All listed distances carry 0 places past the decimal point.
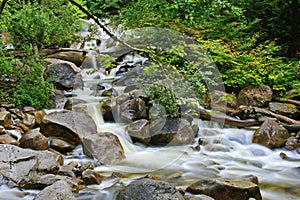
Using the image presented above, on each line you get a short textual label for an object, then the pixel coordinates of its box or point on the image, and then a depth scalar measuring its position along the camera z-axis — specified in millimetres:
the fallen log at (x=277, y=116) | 5633
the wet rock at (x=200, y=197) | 2833
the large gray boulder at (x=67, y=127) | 4570
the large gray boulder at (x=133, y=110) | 5258
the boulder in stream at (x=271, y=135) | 4914
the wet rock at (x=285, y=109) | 5988
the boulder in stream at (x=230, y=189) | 3004
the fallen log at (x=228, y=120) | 5621
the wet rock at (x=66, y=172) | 3620
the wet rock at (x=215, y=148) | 4992
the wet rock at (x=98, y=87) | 6762
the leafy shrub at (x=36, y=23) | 4812
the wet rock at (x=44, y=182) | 3297
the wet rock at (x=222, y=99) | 6290
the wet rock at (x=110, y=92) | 6215
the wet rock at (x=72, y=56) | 7861
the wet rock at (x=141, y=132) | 4914
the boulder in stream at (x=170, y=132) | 4797
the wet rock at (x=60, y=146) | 4430
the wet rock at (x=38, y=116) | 5076
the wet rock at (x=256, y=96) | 6449
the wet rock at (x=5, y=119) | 4707
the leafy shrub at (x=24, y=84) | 5379
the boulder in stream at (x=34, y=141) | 4262
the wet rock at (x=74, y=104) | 5752
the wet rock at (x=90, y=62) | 7879
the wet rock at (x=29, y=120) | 4938
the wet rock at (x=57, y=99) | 5871
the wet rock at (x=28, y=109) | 5281
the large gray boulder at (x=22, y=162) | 3422
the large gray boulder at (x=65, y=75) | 6683
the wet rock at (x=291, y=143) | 4879
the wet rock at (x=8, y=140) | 4200
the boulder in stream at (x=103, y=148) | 4168
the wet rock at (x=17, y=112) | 5039
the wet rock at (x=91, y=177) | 3523
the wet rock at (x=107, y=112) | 5650
